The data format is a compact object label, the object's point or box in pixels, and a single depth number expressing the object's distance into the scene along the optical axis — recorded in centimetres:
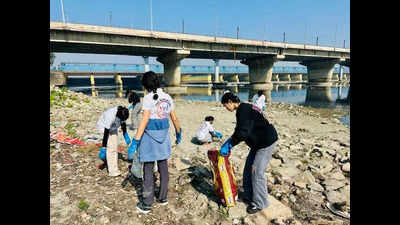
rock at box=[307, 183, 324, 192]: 361
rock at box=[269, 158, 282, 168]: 464
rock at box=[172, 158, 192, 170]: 449
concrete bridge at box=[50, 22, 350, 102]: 2198
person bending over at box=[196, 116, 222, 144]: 621
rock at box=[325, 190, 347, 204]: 324
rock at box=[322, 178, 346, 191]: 366
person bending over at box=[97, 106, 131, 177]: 387
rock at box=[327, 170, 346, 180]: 411
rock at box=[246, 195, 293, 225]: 282
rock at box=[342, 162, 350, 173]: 457
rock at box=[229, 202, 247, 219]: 293
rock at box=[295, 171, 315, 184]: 388
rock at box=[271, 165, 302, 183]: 400
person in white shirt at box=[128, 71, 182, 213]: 284
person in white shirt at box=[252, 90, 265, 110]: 944
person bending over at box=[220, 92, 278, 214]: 282
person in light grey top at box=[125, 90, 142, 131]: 671
